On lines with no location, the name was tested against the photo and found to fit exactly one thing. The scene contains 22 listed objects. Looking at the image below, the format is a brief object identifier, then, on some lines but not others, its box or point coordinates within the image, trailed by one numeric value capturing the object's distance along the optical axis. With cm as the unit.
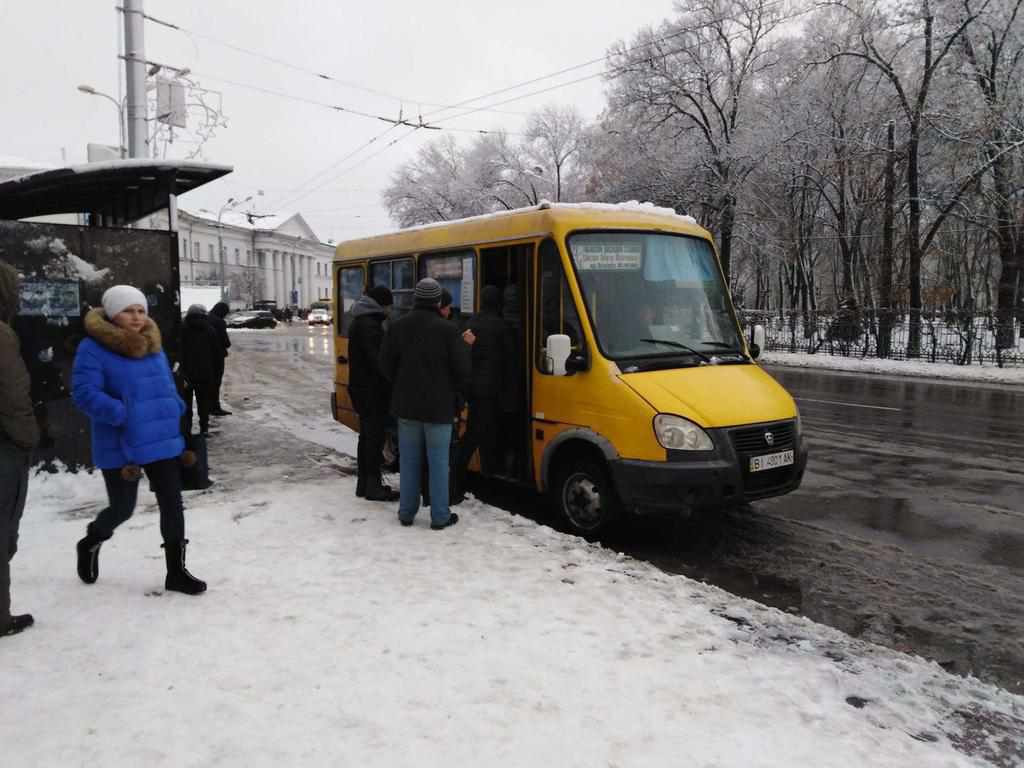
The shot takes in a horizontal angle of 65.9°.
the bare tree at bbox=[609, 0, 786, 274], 3078
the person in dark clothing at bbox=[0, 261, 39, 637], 365
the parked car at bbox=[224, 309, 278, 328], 5512
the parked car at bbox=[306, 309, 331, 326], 6322
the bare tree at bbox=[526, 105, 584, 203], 4806
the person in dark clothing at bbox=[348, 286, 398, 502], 663
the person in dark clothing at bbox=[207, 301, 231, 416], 1205
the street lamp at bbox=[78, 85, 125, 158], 1527
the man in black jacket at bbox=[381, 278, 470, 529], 568
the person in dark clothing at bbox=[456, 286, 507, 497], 638
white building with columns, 8381
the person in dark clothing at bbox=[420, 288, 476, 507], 627
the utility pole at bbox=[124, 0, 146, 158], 1198
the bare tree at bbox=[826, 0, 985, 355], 2325
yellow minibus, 545
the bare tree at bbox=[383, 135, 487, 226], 4878
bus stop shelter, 704
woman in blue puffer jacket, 403
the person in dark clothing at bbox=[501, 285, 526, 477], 652
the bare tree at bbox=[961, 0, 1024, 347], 2262
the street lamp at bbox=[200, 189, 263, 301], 4422
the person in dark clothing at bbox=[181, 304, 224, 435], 1051
